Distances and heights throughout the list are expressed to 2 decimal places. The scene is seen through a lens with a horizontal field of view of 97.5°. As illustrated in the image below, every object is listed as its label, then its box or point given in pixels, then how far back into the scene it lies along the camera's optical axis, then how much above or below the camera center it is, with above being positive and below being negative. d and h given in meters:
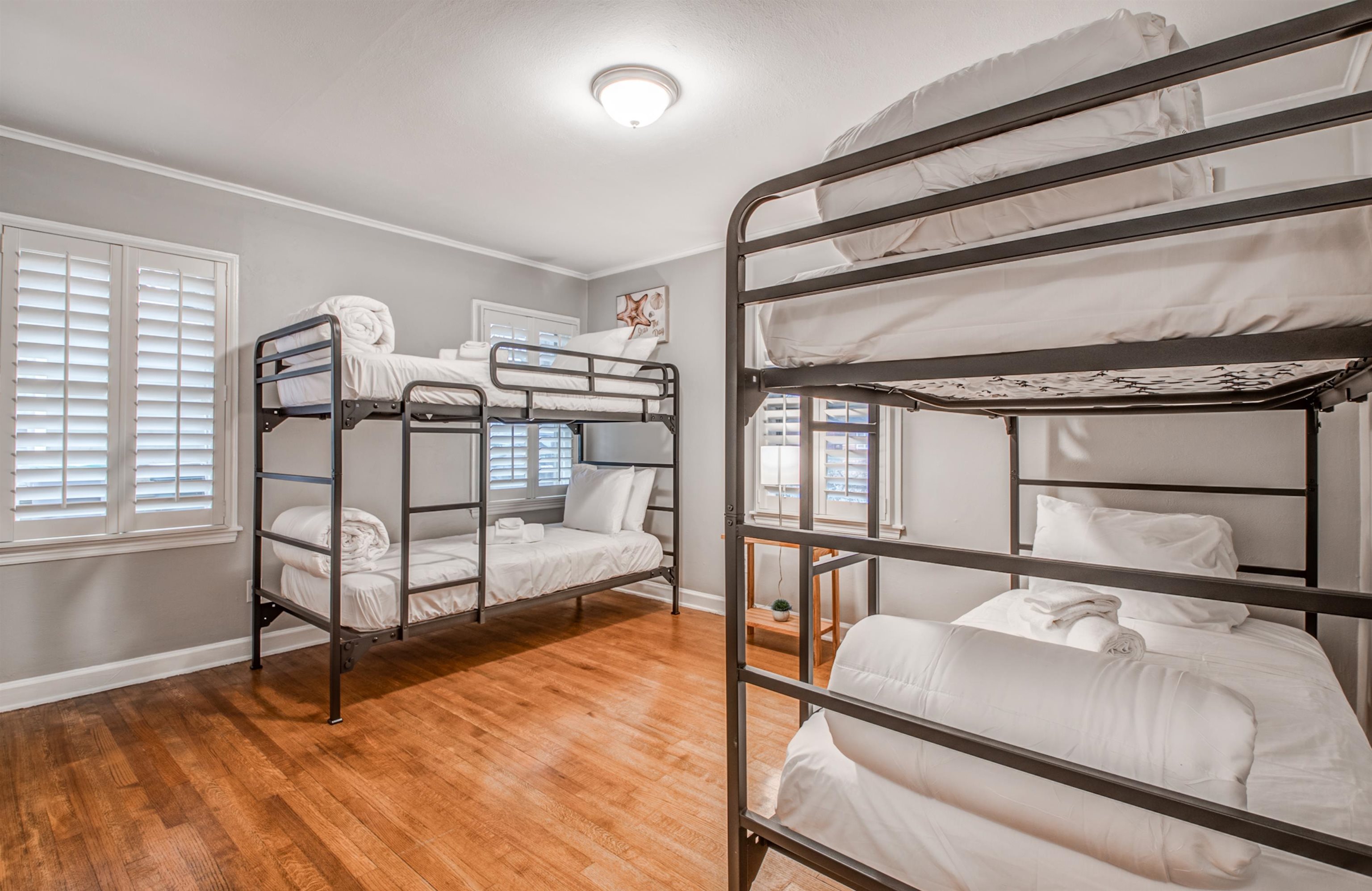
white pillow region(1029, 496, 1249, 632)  2.13 -0.36
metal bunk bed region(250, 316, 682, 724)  2.59 +0.10
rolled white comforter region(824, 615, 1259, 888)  0.84 -0.43
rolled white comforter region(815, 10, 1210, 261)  0.92 +0.51
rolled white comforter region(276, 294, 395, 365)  2.70 +0.56
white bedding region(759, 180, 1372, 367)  0.75 +0.23
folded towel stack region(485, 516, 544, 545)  3.68 -0.52
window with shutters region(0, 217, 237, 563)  2.65 +0.25
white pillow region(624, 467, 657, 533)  4.23 -0.35
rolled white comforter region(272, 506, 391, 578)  2.79 -0.43
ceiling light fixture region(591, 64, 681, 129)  2.17 +1.32
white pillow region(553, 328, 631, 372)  3.98 +0.70
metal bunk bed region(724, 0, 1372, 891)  0.72 +0.15
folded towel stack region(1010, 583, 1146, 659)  1.61 -0.49
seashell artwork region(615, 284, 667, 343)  4.46 +1.04
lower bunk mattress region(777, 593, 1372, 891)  0.94 -0.65
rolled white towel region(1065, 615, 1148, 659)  1.59 -0.50
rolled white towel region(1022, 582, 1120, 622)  1.79 -0.46
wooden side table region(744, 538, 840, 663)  3.19 -0.95
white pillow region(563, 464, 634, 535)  4.12 -0.36
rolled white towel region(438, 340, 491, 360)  3.54 +0.58
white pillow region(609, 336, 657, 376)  4.12 +0.69
